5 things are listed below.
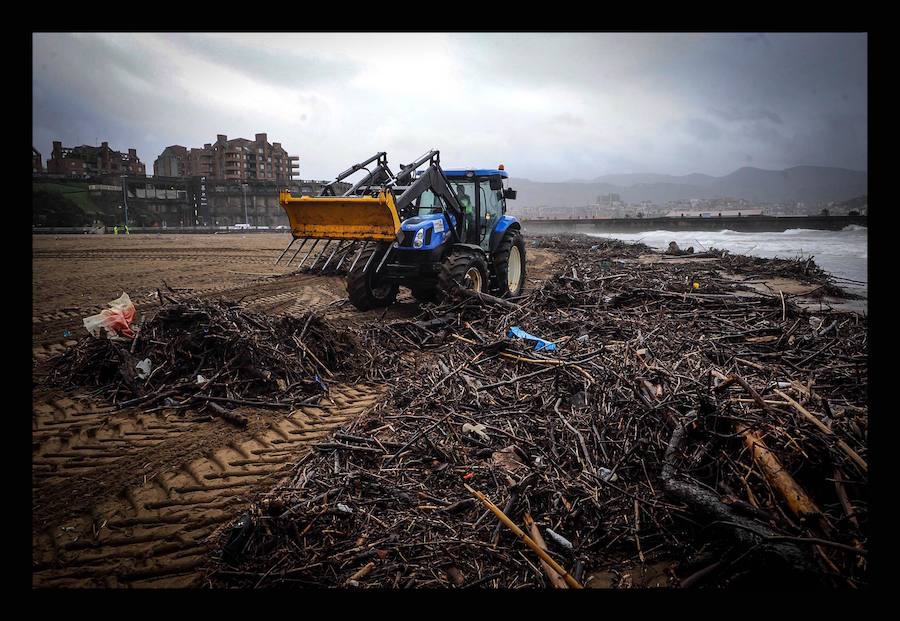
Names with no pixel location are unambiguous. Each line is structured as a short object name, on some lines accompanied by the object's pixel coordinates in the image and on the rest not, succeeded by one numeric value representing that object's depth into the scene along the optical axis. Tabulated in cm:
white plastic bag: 546
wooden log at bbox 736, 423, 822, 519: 227
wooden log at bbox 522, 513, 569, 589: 230
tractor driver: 888
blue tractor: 714
